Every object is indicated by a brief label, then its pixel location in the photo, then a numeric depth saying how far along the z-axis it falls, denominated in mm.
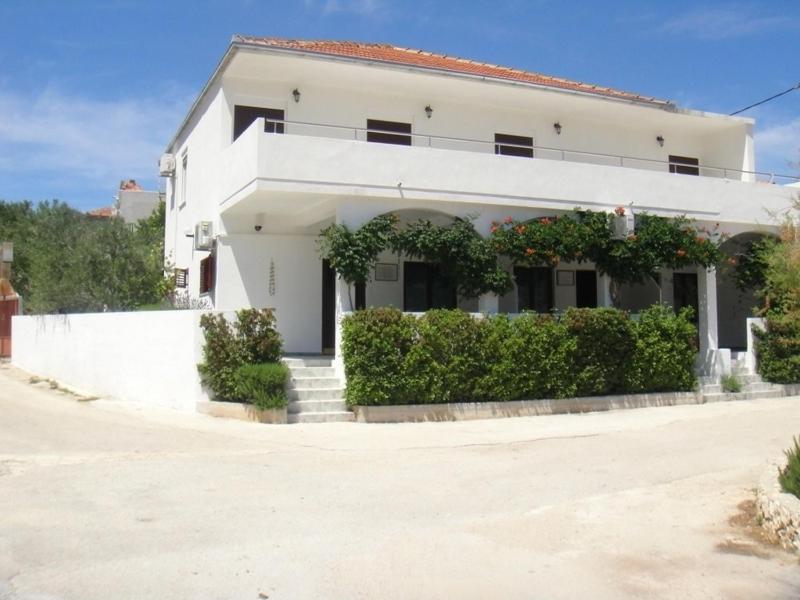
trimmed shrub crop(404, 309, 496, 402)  12867
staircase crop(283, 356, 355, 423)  12375
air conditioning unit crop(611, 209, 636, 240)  15664
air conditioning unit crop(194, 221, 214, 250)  16172
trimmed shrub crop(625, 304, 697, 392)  14836
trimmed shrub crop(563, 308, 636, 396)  14203
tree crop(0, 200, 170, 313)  17766
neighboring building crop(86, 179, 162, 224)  37781
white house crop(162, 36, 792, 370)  14023
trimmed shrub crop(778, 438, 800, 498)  6418
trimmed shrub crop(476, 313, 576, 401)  13453
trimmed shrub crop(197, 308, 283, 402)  12344
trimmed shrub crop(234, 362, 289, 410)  11859
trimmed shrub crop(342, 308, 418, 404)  12461
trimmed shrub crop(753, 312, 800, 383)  16781
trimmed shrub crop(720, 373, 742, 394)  16188
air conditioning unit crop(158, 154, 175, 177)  21047
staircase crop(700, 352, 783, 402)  16047
